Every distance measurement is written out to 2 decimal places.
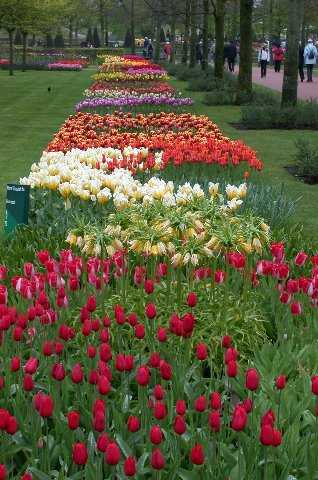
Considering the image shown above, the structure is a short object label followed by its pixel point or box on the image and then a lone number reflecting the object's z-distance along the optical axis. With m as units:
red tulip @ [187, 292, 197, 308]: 4.06
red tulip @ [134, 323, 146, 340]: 3.68
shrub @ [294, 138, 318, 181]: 12.49
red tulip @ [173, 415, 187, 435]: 2.85
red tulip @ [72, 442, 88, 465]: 2.73
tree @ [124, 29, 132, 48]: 88.01
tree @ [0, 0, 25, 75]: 38.05
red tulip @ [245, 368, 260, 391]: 3.09
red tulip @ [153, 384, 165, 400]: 3.12
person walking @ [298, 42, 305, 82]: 40.25
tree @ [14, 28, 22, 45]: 82.29
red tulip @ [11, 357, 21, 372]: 3.43
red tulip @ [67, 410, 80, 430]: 2.99
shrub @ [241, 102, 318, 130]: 19.92
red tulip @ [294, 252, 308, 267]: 5.00
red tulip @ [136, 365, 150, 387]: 3.24
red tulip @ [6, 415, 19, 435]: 2.98
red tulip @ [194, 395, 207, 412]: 3.08
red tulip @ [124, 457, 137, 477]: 2.66
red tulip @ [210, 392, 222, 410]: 3.05
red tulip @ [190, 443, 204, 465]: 2.73
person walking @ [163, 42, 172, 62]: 62.59
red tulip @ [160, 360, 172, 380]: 3.36
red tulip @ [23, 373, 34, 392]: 3.33
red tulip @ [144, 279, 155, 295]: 4.29
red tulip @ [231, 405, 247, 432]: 2.86
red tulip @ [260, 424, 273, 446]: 2.77
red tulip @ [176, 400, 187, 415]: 2.98
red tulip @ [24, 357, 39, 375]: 3.40
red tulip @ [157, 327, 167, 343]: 3.76
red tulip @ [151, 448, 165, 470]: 2.74
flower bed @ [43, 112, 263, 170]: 9.41
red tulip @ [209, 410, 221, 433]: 2.94
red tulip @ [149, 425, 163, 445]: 2.80
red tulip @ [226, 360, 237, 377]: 3.26
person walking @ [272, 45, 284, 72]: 46.47
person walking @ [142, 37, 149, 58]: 68.64
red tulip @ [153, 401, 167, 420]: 2.96
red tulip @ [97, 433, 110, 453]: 2.84
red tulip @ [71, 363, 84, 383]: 3.31
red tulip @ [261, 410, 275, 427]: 2.81
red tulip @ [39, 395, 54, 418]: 3.01
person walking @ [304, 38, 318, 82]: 37.62
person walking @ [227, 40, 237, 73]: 47.28
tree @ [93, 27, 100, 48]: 88.75
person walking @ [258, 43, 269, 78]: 44.47
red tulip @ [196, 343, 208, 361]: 3.42
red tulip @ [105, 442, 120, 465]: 2.71
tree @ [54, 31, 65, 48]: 82.45
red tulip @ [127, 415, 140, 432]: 2.94
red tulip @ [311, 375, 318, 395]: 3.17
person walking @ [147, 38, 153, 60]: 68.69
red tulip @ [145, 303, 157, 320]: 3.90
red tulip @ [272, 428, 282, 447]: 2.80
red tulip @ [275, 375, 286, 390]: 3.23
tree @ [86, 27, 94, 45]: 89.68
